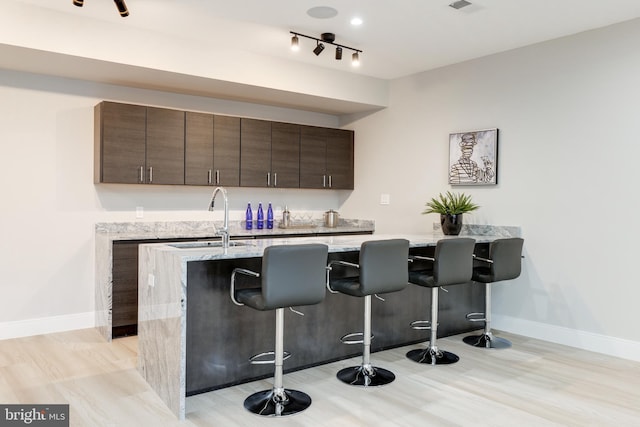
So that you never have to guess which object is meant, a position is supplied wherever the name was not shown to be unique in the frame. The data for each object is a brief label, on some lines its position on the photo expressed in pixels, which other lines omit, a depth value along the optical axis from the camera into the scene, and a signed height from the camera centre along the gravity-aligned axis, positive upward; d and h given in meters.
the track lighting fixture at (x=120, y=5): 3.13 +1.28
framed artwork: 4.70 +0.48
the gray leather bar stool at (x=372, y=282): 3.18 -0.52
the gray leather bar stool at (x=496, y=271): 4.00 -0.55
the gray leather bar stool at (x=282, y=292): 2.71 -0.51
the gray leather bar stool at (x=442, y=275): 3.61 -0.54
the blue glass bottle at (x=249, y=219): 5.64 -0.18
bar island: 2.81 -0.83
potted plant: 4.69 -0.05
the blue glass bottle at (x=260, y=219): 5.72 -0.18
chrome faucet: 3.14 -0.20
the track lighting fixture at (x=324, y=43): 4.14 +1.42
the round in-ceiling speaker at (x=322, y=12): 3.67 +1.48
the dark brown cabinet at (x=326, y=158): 5.84 +0.57
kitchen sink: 3.29 -0.29
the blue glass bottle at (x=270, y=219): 5.80 -0.18
